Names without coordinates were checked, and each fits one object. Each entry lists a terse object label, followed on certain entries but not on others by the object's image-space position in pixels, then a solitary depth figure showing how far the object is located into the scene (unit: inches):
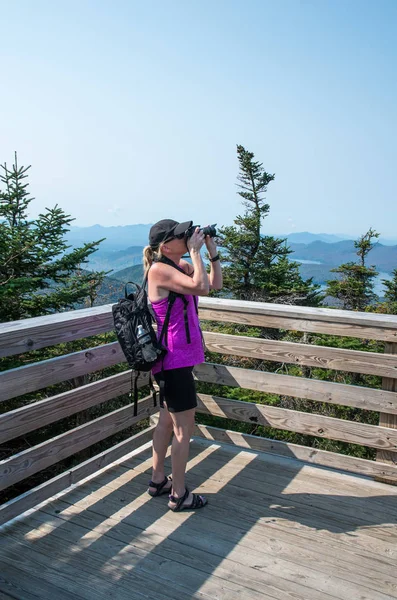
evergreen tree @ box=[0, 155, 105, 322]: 336.8
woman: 104.7
